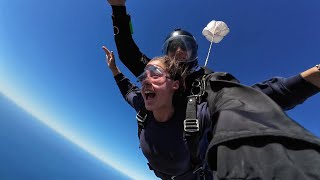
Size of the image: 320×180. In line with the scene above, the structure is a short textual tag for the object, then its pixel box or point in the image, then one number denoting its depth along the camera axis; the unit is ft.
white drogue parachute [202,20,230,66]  10.55
